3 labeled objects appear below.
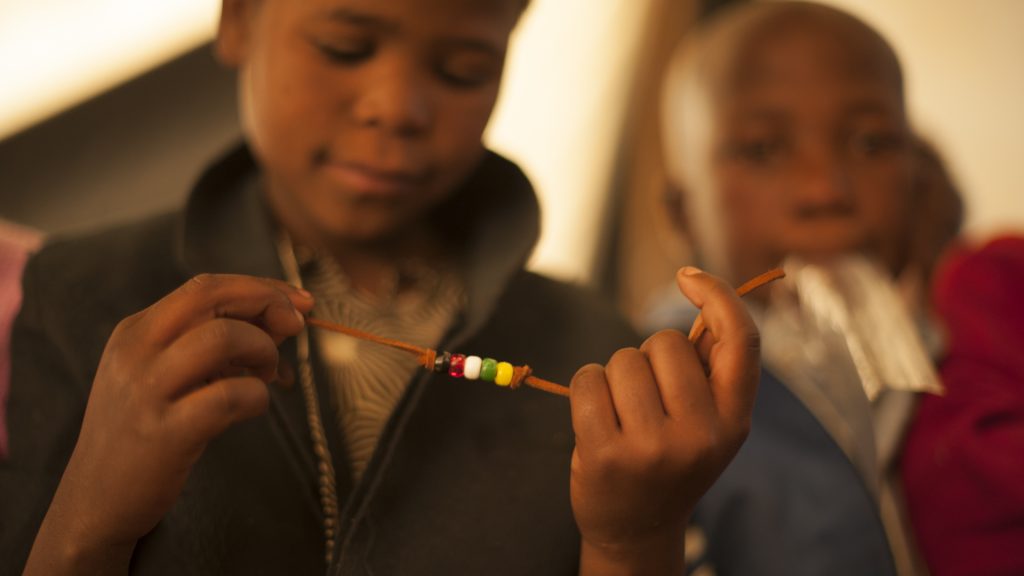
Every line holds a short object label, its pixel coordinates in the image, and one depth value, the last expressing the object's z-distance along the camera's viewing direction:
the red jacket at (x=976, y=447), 0.68
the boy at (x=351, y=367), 0.44
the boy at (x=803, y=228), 0.65
